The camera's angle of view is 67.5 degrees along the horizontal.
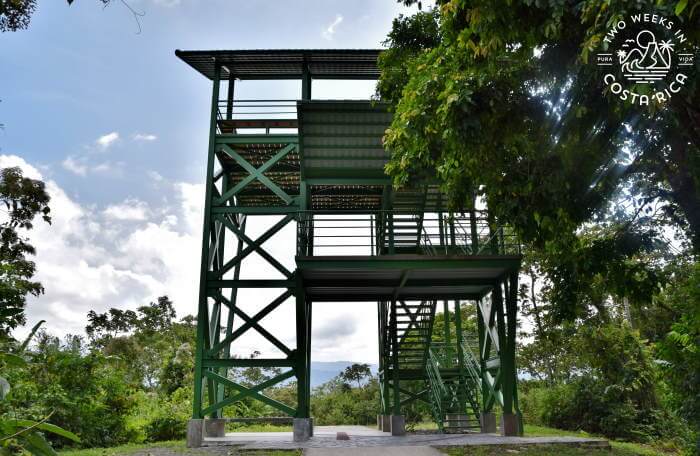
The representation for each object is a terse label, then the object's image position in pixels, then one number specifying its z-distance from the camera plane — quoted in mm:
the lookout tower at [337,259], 12078
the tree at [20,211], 15781
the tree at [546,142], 6566
